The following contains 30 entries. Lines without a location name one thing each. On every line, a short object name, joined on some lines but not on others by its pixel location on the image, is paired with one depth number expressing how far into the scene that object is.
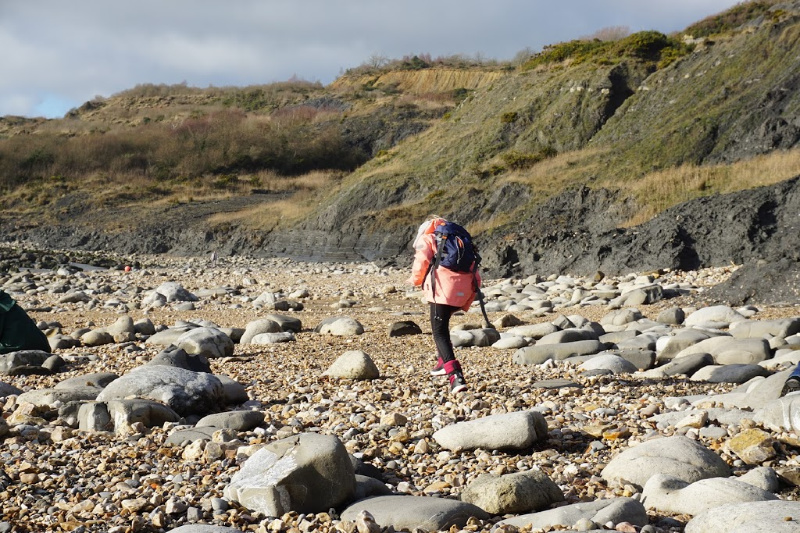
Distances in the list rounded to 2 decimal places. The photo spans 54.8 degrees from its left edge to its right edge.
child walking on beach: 6.09
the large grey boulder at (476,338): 9.21
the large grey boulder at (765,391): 4.95
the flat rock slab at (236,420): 4.89
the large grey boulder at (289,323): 10.47
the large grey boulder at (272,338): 9.41
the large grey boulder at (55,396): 5.48
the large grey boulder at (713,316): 9.80
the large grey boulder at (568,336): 8.54
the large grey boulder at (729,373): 6.27
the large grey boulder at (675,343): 7.59
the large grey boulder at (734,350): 7.03
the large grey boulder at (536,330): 9.46
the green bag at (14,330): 8.49
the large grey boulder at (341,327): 10.25
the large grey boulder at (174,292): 15.35
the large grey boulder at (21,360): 7.50
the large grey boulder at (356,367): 6.68
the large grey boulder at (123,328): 9.83
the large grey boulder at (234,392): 5.84
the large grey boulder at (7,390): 6.15
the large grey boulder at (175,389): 5.37
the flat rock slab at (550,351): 7.81
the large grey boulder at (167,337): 9.34
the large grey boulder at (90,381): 6.35
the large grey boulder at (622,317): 10.69
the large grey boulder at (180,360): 6.74
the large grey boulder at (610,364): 6.96
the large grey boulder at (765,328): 7.95
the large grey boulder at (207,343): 8.38
